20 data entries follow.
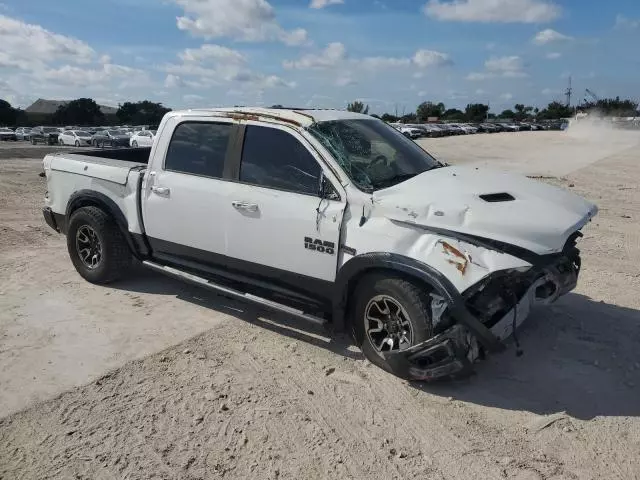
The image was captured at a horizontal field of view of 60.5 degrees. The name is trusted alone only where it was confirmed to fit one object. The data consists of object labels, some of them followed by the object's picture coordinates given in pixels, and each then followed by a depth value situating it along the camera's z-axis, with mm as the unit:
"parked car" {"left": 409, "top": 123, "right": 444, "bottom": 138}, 58250
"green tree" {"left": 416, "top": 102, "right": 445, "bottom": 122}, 104500
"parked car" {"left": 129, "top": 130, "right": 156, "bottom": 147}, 32594
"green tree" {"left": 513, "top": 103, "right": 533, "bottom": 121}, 107425
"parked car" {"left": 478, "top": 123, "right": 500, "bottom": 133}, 66269
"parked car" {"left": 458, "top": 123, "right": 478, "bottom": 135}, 63609
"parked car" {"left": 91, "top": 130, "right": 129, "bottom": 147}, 37531
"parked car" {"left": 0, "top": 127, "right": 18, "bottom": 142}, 51688
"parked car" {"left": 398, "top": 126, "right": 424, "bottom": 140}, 53478
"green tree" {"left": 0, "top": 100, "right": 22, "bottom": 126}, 86875
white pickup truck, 3604
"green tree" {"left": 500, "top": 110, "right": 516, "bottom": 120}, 108750
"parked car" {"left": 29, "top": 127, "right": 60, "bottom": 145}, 46062
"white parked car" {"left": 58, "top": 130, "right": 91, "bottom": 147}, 40625
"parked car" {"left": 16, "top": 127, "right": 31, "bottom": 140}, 51244
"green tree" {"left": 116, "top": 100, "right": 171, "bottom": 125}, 93250
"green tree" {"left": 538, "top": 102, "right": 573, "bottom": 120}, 99000
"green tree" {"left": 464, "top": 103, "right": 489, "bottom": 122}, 102062
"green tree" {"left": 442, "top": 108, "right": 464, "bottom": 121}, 103669
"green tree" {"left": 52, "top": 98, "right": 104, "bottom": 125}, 92500
